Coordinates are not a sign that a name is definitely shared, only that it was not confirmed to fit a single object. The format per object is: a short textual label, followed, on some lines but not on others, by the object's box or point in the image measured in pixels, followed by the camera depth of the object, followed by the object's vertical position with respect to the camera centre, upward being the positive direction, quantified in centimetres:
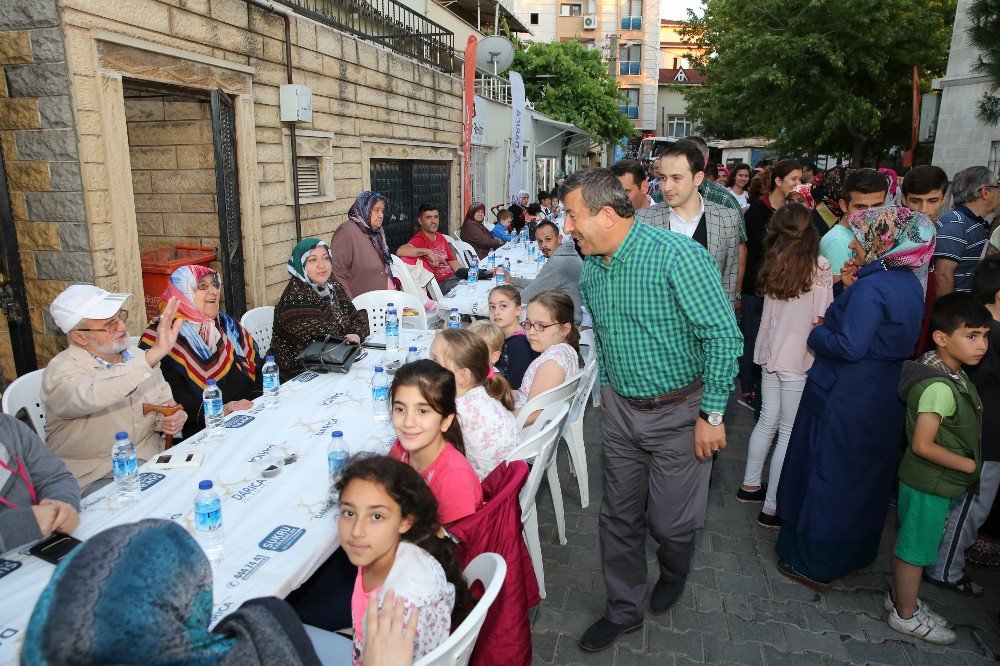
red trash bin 546 -61
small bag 386 -99
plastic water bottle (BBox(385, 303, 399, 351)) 426 -94
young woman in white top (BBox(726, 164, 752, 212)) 857 +19
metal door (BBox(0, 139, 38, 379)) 427 -69
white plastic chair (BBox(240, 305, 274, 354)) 488 -101
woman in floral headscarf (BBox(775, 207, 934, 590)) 277 -100
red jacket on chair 202 -123
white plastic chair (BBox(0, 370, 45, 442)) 294 -96
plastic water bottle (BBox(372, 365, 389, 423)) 323 -102
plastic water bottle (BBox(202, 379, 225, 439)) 282 -98
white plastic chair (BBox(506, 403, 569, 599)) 264 -112
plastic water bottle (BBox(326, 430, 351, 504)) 237 -105
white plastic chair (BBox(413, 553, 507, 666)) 145 -102
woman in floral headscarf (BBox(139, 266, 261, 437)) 351 -88
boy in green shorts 262 -102
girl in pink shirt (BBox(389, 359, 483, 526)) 222 -85
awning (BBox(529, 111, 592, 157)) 1892 +209
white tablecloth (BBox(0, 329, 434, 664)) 181 -110
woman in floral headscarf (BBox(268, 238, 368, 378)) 427 -77
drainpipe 654 +54
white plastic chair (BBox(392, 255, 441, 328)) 641 -82
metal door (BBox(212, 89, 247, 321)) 530 -7
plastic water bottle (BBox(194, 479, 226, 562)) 199 -105
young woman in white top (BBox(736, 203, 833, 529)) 351 -69
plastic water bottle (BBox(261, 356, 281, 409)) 331 -99
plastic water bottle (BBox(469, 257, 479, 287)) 675 -87
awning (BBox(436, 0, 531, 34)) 1722 +536
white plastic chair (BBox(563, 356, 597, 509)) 387 -150
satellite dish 1495 +337
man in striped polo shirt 407 -22
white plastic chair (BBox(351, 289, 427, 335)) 552 -95
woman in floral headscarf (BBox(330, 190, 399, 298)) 580 -51
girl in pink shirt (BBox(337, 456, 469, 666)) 167 -96
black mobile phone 190 -108
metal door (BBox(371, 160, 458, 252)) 968 +10
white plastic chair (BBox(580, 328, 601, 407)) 506 -118
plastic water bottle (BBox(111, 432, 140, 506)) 227 -101
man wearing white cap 270 -79
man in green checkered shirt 241 -74
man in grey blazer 361 -11
